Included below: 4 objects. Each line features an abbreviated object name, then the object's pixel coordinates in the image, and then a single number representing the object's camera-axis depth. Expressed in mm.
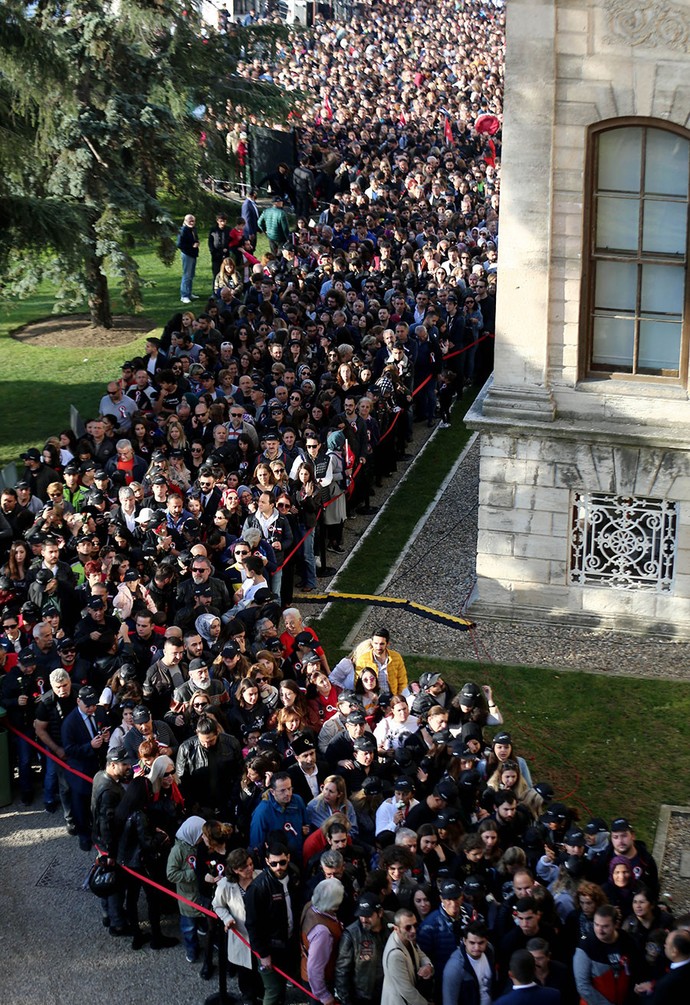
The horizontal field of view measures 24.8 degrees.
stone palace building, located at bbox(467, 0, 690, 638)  15359
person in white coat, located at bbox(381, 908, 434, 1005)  9844
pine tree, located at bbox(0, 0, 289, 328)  25156
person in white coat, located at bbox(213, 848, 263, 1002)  10688
